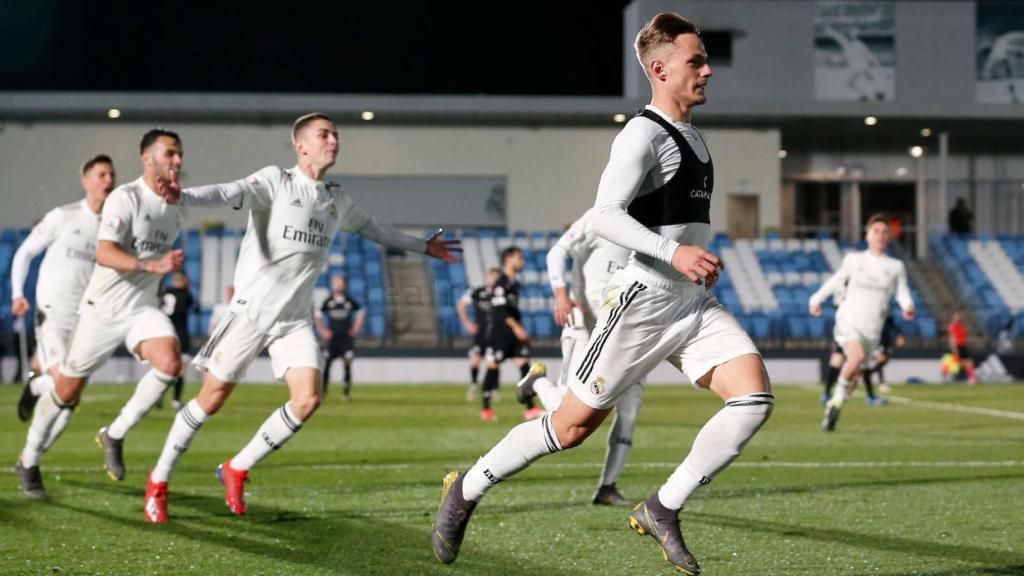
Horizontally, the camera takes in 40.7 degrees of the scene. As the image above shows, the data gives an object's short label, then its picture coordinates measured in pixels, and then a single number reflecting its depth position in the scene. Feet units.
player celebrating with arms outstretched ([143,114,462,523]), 26.63
